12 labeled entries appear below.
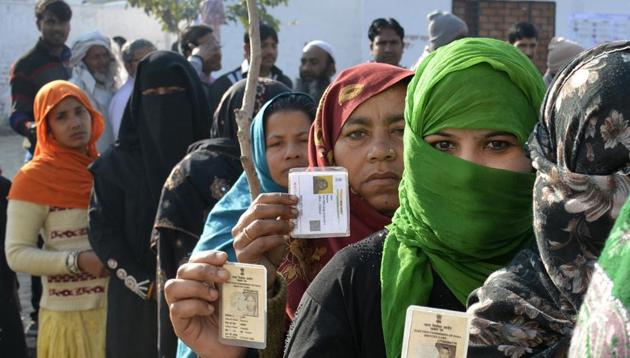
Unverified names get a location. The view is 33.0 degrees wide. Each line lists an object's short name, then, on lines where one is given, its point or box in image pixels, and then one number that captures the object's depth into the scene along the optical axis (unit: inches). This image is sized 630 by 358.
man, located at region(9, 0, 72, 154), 331.3
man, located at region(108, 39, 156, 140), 318.3
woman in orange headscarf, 209.3
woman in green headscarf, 87.5
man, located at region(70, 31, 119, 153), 340.2
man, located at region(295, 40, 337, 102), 370.6
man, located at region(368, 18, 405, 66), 326.0
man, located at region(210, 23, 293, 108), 304.7
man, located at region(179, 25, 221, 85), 345.4
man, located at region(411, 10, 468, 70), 295.9
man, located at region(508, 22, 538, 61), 362.9
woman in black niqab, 201.3
